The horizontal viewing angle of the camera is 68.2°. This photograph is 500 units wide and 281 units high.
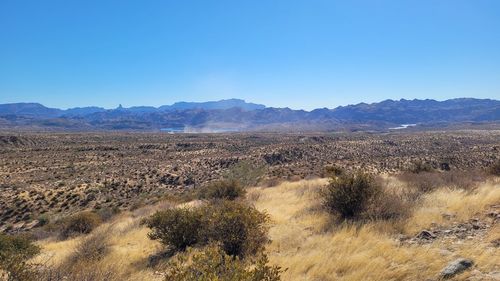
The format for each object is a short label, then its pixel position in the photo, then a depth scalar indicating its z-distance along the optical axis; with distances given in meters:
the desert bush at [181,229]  9.07
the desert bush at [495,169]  16.61
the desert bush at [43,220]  22.92
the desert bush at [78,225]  15.52
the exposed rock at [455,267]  5.22
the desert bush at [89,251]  8.57
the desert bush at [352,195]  9.45
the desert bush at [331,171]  23.61
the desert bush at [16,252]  4.99
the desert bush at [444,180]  12.76
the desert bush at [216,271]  4.06
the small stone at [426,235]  7.27
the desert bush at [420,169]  20.55
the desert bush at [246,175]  27.45
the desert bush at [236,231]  7.52
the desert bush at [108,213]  19.45
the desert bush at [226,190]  16.50
